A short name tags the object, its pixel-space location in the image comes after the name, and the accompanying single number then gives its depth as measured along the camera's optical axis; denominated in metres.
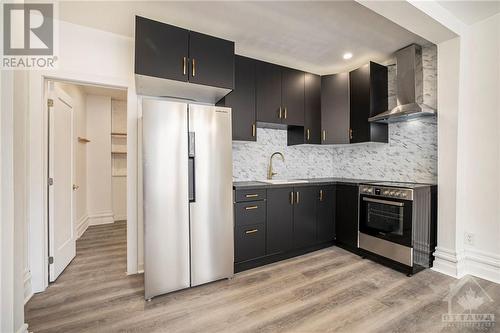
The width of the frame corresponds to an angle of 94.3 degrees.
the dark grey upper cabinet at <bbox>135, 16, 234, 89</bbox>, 2.16
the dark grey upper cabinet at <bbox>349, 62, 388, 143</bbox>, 3.15
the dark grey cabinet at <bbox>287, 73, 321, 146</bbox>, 3.45
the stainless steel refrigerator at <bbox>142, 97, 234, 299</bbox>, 2.09
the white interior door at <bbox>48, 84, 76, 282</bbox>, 2.43
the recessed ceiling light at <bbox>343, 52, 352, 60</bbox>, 3.07
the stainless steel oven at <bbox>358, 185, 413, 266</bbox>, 2.51
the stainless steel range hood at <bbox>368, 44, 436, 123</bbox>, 2.81
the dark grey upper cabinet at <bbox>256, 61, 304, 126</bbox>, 3.08
